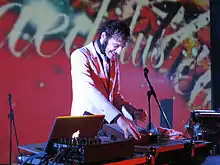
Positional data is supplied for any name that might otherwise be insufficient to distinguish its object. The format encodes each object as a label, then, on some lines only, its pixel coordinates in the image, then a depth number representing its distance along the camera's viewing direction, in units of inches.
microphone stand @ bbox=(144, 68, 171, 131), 106.0
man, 80.7
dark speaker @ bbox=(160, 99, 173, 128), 207.7
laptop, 61.9
